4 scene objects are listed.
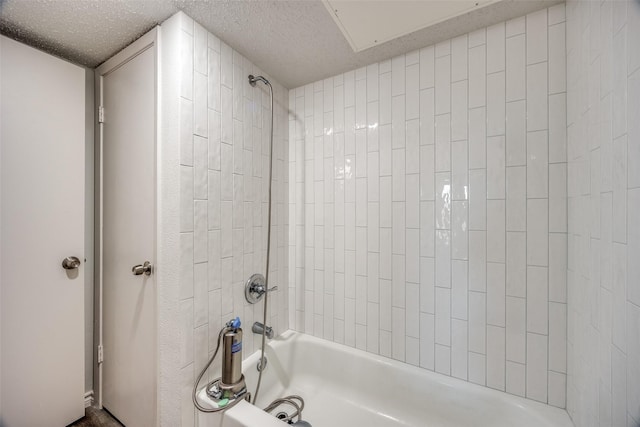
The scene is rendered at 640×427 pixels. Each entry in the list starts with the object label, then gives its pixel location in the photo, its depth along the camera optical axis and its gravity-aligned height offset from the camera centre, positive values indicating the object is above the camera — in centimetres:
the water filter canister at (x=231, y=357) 105 -65
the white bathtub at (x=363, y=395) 105 -97
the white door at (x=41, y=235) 109 -13
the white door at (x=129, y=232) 116 -11
